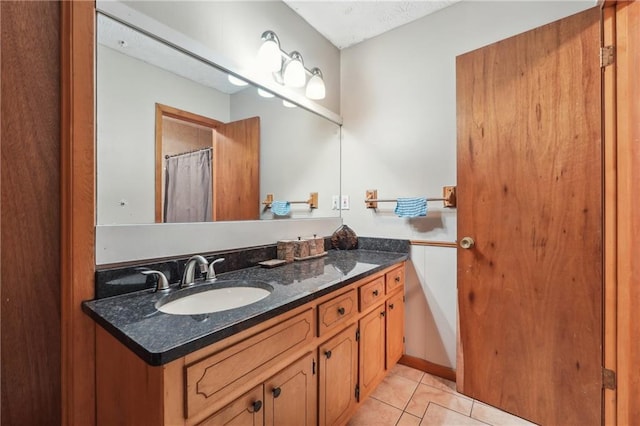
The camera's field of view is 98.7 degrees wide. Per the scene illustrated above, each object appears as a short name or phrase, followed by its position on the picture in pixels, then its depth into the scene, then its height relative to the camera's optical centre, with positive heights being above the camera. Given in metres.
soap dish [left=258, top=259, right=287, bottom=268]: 1.45 -0.27
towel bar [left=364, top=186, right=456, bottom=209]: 1.71 +0.09
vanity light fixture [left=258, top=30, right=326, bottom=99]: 1.52 +0.88
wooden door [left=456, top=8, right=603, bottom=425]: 1.27 -0.05
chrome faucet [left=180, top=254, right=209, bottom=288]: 1.10 -0.23
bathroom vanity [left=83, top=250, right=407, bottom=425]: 0.66 -0.43
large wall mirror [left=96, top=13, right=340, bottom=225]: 1.03 +0.38
